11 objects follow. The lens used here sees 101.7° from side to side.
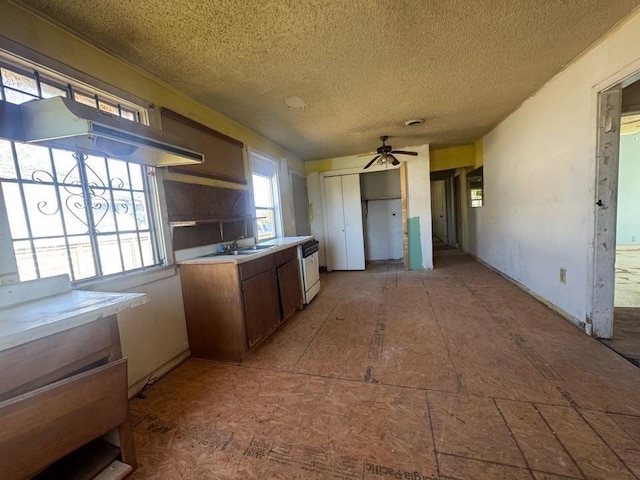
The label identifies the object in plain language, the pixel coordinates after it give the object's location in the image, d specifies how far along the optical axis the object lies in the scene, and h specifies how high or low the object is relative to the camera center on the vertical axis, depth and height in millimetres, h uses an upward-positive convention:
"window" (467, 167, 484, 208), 5120 +321
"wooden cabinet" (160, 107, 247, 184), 2339 +812
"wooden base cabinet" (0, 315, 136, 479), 859 -593
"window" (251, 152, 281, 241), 3742 +369
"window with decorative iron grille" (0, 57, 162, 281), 1426 +209
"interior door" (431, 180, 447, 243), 8484 -148
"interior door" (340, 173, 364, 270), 5324 -163
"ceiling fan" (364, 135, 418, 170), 4195 +919
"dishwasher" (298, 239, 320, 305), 3475 -748
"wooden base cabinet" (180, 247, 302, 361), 2188 -734
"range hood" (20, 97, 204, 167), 1232 +547
